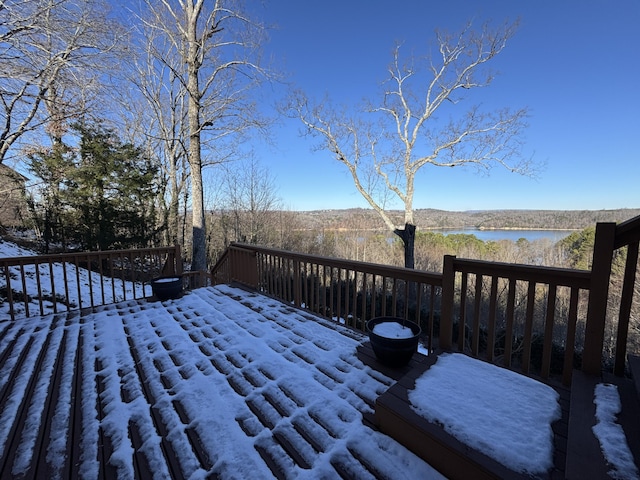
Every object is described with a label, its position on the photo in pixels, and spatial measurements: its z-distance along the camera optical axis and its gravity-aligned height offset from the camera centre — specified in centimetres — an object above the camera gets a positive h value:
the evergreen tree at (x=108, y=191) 913 +95
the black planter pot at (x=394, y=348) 218 -107
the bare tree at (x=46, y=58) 527 +347
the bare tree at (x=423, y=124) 1041 +403
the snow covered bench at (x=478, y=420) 117 -104
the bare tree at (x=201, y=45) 748 +502
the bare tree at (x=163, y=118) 1146 +463
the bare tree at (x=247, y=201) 1485 +99
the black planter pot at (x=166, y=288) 423 -110
